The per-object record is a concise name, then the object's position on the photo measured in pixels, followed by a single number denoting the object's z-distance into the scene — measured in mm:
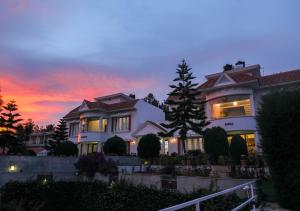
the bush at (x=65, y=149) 23656
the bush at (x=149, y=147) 21750
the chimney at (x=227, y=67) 31338
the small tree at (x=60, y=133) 36156
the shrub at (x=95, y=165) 20438
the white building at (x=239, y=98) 22125
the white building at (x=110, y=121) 31250
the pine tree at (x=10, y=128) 29625
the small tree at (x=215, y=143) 16641
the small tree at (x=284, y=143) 7031
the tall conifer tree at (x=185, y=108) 23250
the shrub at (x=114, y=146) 24734
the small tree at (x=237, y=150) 14962
